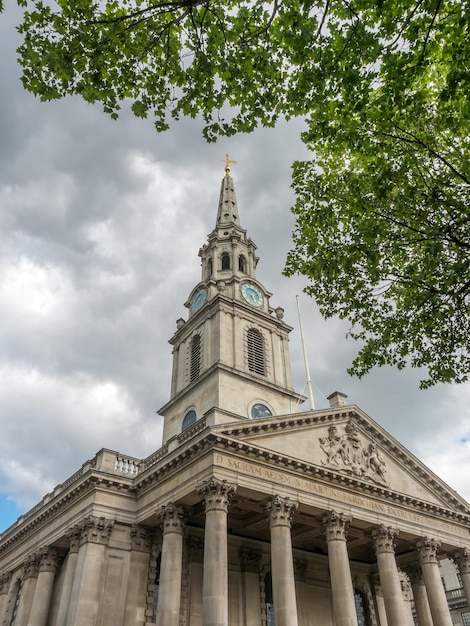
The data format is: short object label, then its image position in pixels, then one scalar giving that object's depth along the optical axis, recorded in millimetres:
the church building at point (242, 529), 22938
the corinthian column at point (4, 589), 30844
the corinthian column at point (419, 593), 31281
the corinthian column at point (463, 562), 29516
